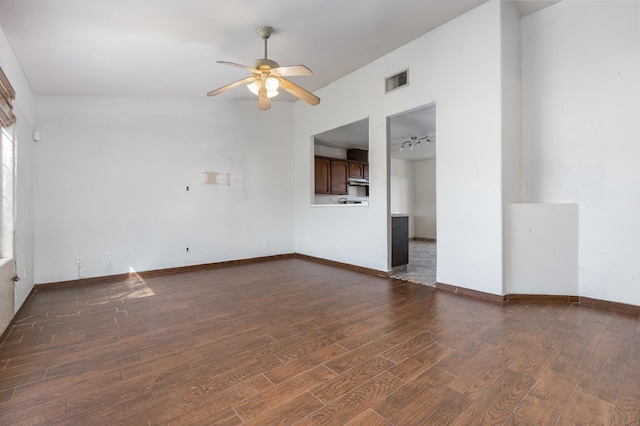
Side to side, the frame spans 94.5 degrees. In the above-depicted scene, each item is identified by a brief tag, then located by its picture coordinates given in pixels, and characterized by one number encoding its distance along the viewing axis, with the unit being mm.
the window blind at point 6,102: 2434
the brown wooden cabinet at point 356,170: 7793
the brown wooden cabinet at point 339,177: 7340
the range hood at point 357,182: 7762
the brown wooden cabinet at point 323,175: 7000
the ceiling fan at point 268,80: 2908
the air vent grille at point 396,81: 3923
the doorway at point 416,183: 6941
